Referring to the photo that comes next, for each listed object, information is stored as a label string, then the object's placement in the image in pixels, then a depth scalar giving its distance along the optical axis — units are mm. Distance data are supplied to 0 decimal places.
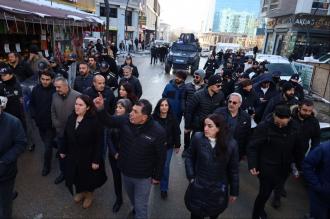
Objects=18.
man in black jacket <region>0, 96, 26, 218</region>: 3053
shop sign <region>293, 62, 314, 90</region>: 14508
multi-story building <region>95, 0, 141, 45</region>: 39812
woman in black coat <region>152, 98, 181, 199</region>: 4047
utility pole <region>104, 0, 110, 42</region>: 18328
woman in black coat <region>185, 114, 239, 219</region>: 2963
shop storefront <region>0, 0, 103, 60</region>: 7737
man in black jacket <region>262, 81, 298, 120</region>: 5328
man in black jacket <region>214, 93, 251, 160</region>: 4230
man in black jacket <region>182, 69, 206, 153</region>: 5707
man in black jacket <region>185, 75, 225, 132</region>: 5066
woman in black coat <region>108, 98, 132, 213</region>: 3655
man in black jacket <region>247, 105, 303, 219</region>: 3588
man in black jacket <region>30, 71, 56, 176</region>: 4824
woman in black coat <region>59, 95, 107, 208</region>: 3639
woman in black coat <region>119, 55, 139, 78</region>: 8116
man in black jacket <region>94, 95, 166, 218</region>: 3248
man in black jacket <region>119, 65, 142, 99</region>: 6207
